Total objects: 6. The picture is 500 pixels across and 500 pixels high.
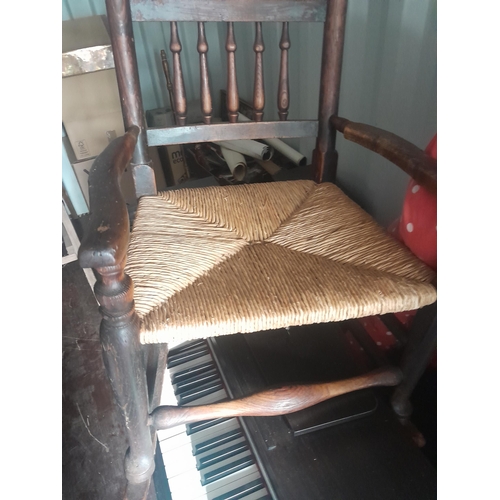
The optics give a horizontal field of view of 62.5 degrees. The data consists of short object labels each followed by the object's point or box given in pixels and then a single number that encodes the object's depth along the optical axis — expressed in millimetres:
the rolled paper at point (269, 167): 1353
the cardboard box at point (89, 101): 1238
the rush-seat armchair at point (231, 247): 524
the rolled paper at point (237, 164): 1396
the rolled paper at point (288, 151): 1332
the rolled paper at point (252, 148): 1380
